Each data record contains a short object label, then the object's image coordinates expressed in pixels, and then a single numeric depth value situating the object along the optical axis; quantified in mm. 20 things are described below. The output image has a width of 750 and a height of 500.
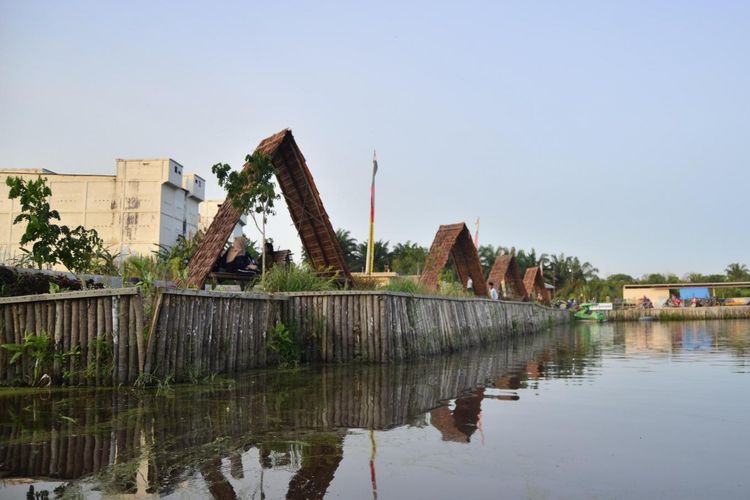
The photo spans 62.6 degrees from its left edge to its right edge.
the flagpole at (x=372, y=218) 27388
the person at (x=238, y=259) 12883
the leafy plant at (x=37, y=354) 7402
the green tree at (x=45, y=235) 11125
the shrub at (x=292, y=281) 11430
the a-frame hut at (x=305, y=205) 13945
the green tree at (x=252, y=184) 12586
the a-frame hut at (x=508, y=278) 32319
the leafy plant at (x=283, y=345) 9938
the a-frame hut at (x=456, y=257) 20438
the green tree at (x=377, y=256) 67462
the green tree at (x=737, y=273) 82875
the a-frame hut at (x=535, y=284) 42188
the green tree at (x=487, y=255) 74306
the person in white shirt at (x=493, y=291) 29750
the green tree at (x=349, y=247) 65938
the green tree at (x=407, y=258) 63500
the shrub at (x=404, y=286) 14988
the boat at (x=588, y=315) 46188
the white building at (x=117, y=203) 39281
